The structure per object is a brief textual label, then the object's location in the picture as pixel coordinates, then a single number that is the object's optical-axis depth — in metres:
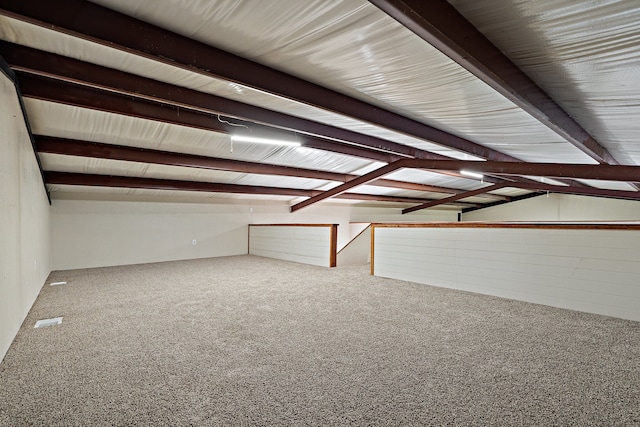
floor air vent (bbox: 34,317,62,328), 2.75
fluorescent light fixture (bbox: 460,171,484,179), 7.19
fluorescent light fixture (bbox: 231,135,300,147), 3.93
